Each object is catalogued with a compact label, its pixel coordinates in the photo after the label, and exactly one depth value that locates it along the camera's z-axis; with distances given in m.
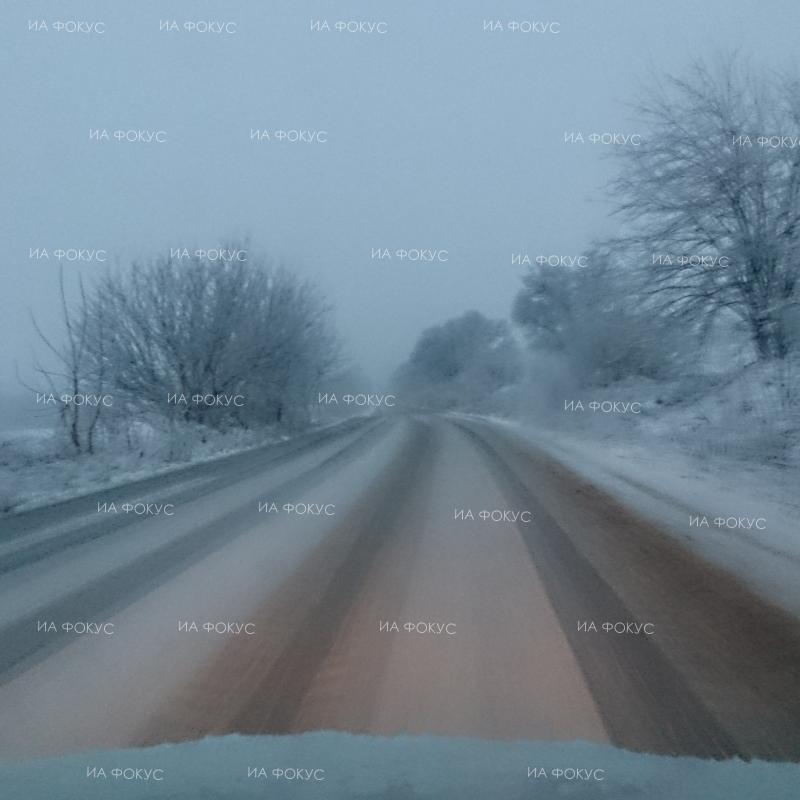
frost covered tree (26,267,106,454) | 20.81
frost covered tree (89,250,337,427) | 23.86
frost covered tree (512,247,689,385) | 21.98
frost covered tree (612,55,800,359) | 19.73
